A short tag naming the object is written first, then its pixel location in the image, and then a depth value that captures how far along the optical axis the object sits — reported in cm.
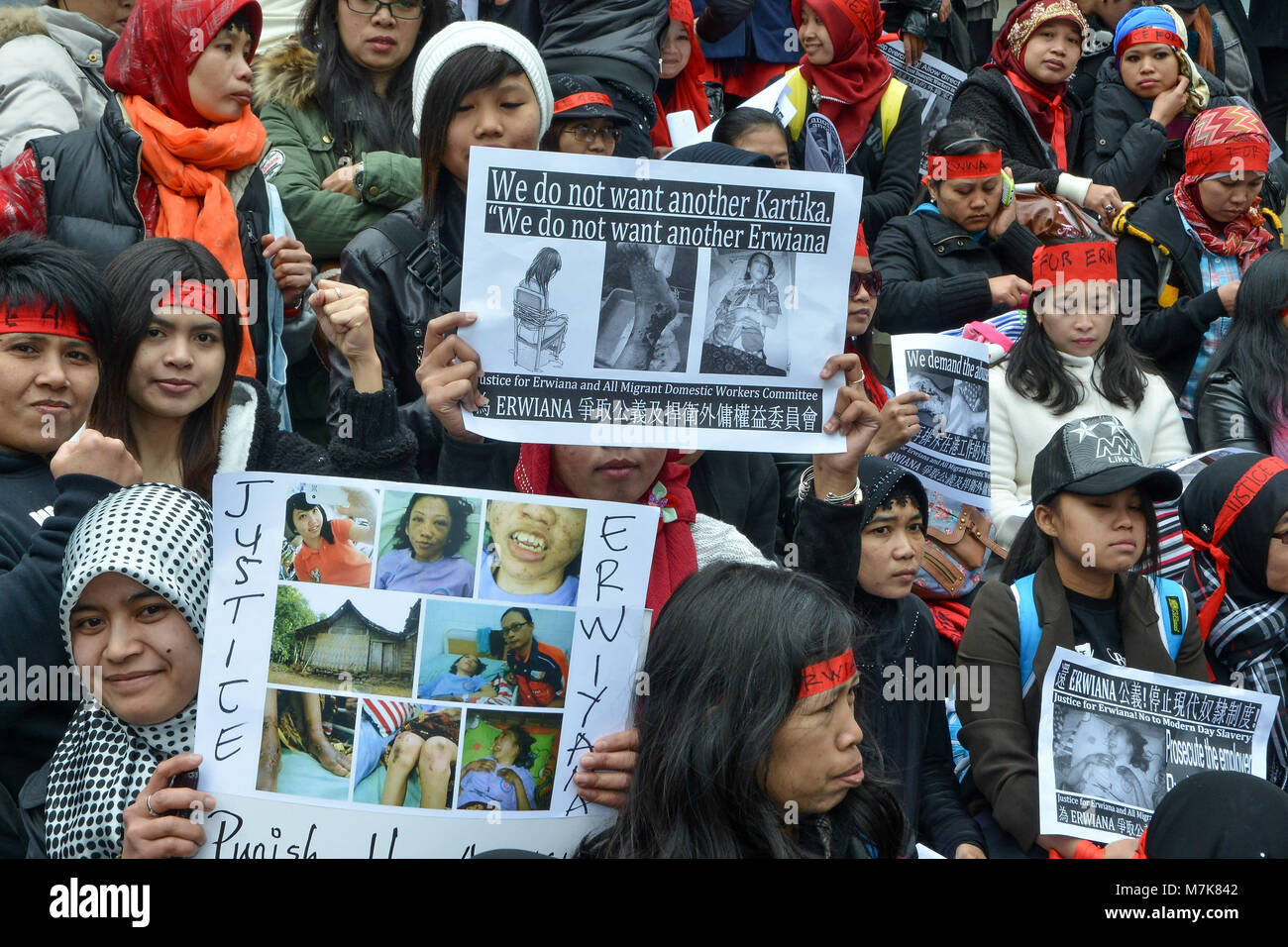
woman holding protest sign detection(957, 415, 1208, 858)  399
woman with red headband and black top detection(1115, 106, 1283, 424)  680
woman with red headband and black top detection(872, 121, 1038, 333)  629
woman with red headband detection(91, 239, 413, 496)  377
